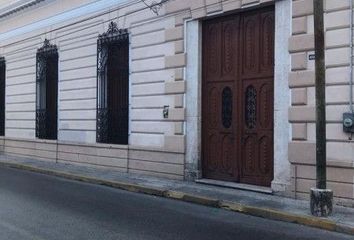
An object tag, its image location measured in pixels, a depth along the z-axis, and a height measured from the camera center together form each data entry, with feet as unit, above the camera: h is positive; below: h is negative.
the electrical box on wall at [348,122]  30.81 +0.54
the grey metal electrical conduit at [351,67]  31.04 +3.75
